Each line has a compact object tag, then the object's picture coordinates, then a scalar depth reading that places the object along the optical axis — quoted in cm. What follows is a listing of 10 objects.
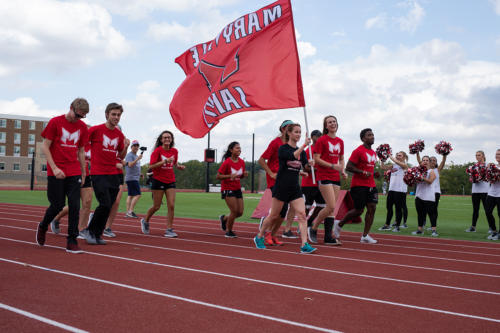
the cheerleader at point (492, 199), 1105
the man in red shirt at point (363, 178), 909
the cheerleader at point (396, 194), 1265
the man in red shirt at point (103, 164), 818
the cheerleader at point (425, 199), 1177
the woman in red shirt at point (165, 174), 988
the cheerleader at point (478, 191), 1178
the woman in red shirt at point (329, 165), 867
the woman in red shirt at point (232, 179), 987
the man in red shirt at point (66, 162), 717
